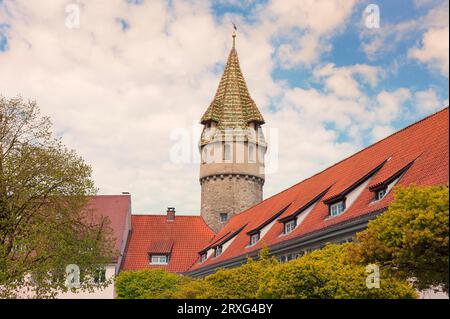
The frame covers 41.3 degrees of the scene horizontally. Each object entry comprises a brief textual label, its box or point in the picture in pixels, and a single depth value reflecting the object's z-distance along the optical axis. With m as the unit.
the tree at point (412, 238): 12.02
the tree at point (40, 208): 24.14
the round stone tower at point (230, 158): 57.97
